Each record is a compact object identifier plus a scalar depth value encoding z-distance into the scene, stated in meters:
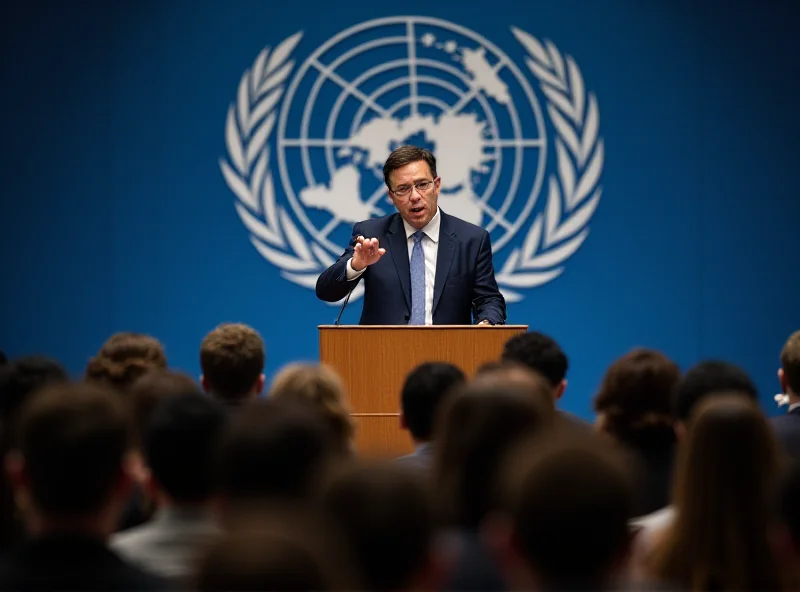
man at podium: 10.92
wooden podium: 9.20
